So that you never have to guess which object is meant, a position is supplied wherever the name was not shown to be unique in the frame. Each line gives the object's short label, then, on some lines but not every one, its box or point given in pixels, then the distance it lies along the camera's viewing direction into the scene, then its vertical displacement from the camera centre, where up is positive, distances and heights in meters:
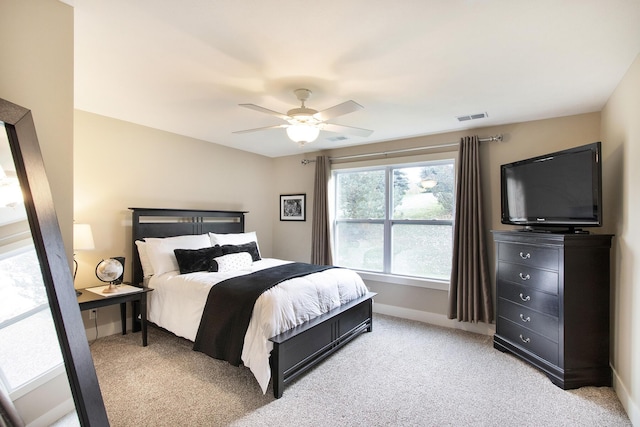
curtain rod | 3.75 +0.89
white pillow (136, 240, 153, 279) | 3.63 -0.55
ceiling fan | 2.45 +0.79
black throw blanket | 2.62 -0.90
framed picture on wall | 5.41 +0.10
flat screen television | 2.55 +0.22
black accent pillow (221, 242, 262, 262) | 4.00 -0.48
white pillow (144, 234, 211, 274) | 3.57 -0.43
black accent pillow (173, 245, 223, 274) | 3.59 -0.55
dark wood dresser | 2.62 -0.81
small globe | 3.17 -0.59
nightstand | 2.87 -0.84
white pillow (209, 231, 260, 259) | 4.26 -0.36
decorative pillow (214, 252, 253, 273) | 3.61 -0.58
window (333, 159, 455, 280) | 4.24 -0.08
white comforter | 2.50 -0.86
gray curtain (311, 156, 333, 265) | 4.91 -0.08
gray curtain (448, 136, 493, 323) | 3.72 -0.44
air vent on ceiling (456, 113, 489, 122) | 3.41 +1.07
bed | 2.50 -0.94
